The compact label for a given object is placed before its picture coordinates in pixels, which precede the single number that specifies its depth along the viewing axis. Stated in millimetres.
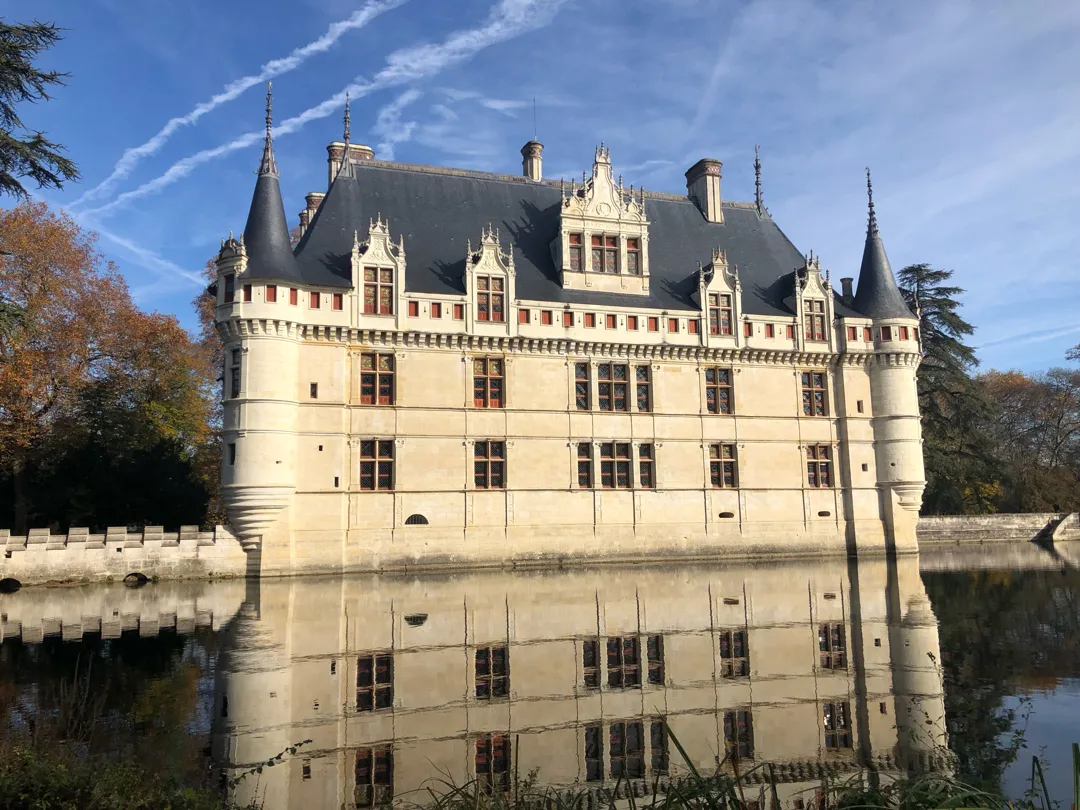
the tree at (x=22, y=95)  13719
